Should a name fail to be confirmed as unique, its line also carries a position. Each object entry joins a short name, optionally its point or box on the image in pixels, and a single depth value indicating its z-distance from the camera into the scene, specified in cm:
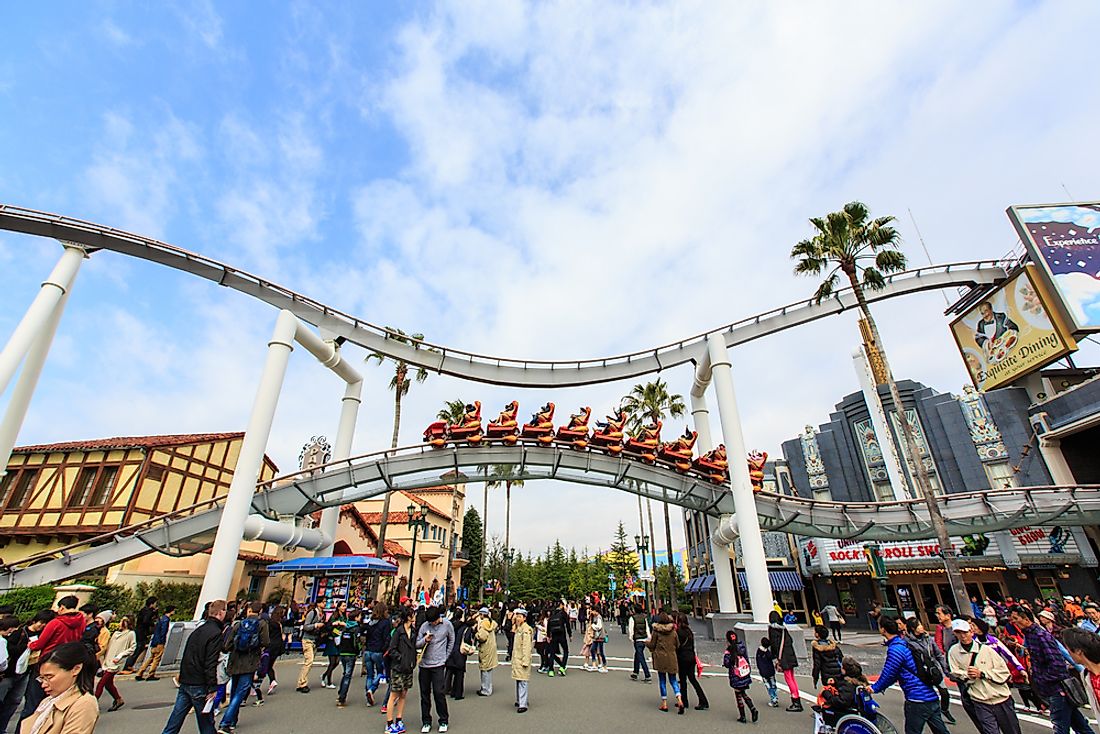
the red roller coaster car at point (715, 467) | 1998
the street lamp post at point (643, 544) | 3622
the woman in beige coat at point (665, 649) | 940
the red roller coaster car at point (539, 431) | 1920
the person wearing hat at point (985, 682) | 592
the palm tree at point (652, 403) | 3544
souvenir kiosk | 1705
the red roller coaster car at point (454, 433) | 1861
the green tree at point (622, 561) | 6345
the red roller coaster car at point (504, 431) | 1906
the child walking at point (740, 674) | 861
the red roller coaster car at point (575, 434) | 1933
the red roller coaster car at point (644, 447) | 1964
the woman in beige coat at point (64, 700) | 322
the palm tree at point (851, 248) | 2005
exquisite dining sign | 2359
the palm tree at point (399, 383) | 2912
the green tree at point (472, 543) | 5481
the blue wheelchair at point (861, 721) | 536
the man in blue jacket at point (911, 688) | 586
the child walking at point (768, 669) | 973
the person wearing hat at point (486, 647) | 1063
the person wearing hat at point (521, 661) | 950
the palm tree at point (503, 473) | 1932
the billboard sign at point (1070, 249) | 2297
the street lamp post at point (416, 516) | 2564
